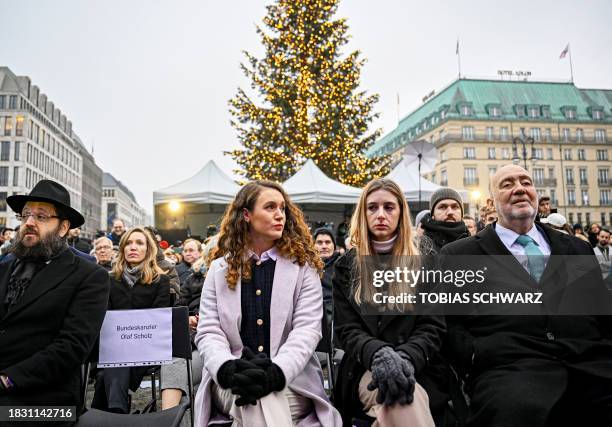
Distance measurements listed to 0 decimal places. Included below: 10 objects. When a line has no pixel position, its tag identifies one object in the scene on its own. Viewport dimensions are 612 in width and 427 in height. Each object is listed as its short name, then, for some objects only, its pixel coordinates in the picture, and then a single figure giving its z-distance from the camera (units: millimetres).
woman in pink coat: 2340
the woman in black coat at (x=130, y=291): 3801
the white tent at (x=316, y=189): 11836
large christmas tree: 17547
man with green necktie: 2492
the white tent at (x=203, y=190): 12805
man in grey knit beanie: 4508
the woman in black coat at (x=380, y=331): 2342
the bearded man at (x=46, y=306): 2613
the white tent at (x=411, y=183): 12570
